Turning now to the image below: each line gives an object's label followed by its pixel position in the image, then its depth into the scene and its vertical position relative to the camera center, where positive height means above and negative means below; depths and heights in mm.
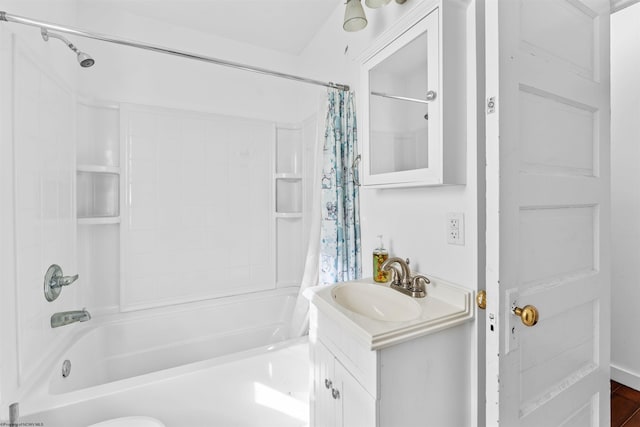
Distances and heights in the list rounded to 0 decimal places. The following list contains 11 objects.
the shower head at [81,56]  1341 +786
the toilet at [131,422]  1057 -786
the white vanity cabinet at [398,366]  833 -501
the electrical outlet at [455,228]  1062 -62
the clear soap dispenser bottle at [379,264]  1316 -248
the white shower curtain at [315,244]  1733 -196
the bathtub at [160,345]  1193 -824
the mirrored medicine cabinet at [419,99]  1001 +451
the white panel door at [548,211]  780 +1
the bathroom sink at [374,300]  1140 -378
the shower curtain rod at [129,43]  1116 +855
